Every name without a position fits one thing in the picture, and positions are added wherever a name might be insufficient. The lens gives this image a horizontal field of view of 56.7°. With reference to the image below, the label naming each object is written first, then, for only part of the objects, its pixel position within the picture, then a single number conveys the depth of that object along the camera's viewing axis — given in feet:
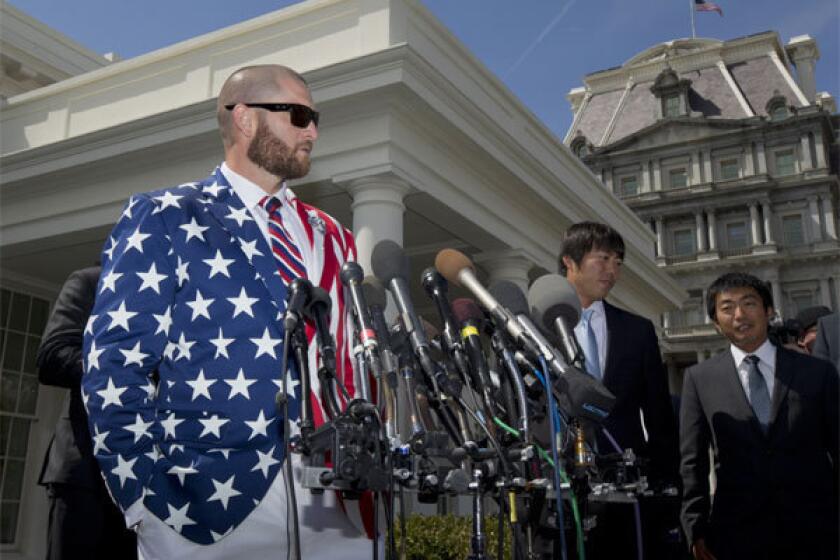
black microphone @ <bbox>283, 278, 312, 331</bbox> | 7.14
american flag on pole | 137.27
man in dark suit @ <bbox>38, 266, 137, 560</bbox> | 13.12
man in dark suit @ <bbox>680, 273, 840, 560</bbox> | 12.22
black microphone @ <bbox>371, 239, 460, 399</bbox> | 8.48
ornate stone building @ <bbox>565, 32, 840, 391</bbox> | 133.80
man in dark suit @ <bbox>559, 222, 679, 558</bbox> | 11.60
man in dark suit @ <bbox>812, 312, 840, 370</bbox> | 14.44
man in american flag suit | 7.00
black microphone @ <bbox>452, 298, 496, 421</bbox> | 8.36
